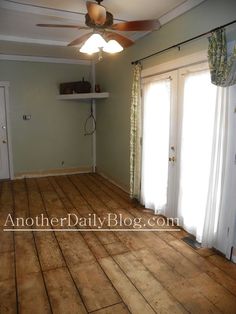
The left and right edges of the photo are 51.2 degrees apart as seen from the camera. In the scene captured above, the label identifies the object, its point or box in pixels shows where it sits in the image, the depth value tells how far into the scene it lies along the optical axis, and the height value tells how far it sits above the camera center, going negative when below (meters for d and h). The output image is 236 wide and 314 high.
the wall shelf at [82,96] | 5.25 +0.51
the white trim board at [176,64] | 2.69 +0.70
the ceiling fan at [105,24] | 2.16 +0.93
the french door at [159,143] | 3.30 -0.32
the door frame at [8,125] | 5.35 -0.16
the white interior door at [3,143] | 5.38 -0.55
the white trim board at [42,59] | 5.27 +1.33
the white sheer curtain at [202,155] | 2.49 -0.39
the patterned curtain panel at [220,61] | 2.23 +0.55
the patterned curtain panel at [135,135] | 3.79 -0.24
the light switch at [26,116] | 5.59 +0.05
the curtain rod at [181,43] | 2.36 +0.92
